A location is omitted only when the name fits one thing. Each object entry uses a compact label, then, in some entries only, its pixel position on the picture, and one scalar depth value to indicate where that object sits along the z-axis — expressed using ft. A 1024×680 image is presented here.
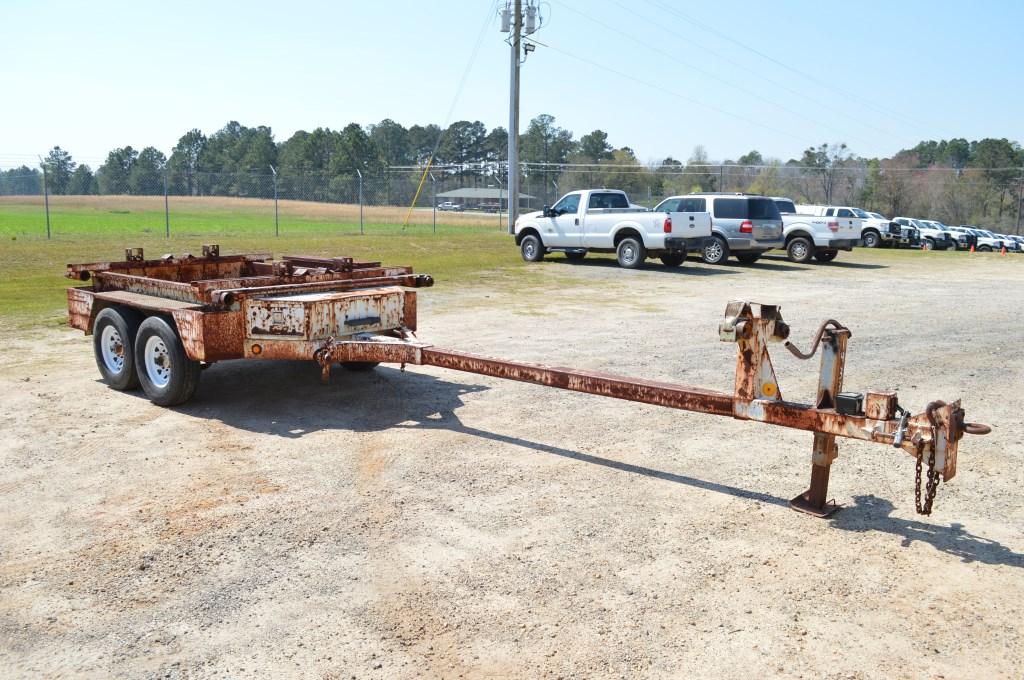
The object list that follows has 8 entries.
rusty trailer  14.89
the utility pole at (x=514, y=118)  105.70
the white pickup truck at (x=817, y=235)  79.00
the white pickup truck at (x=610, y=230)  66.69
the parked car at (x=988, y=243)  115.44
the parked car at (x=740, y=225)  72.54
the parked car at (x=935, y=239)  112.47
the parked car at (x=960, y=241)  115.75
